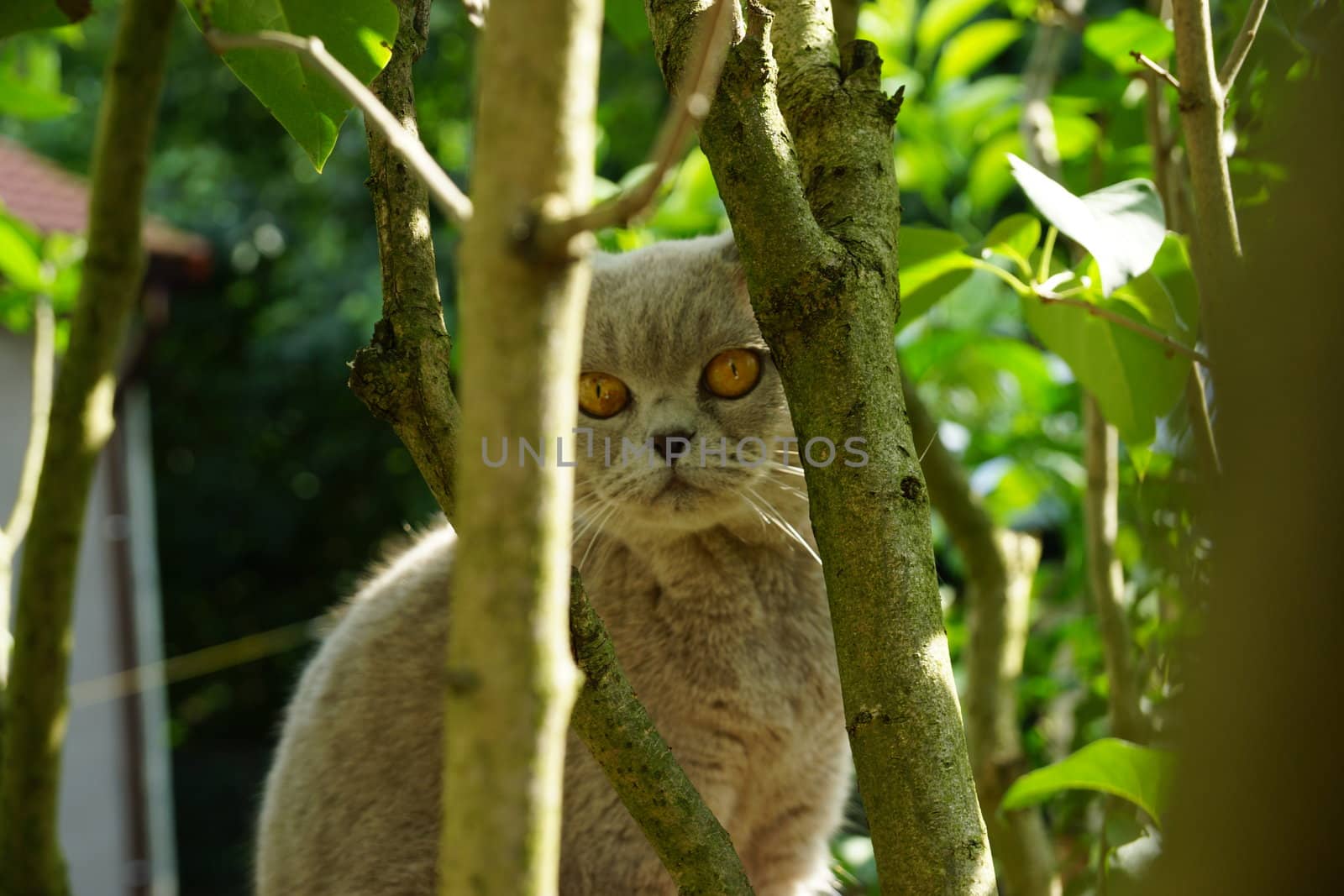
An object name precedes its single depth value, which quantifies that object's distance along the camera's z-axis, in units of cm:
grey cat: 99
